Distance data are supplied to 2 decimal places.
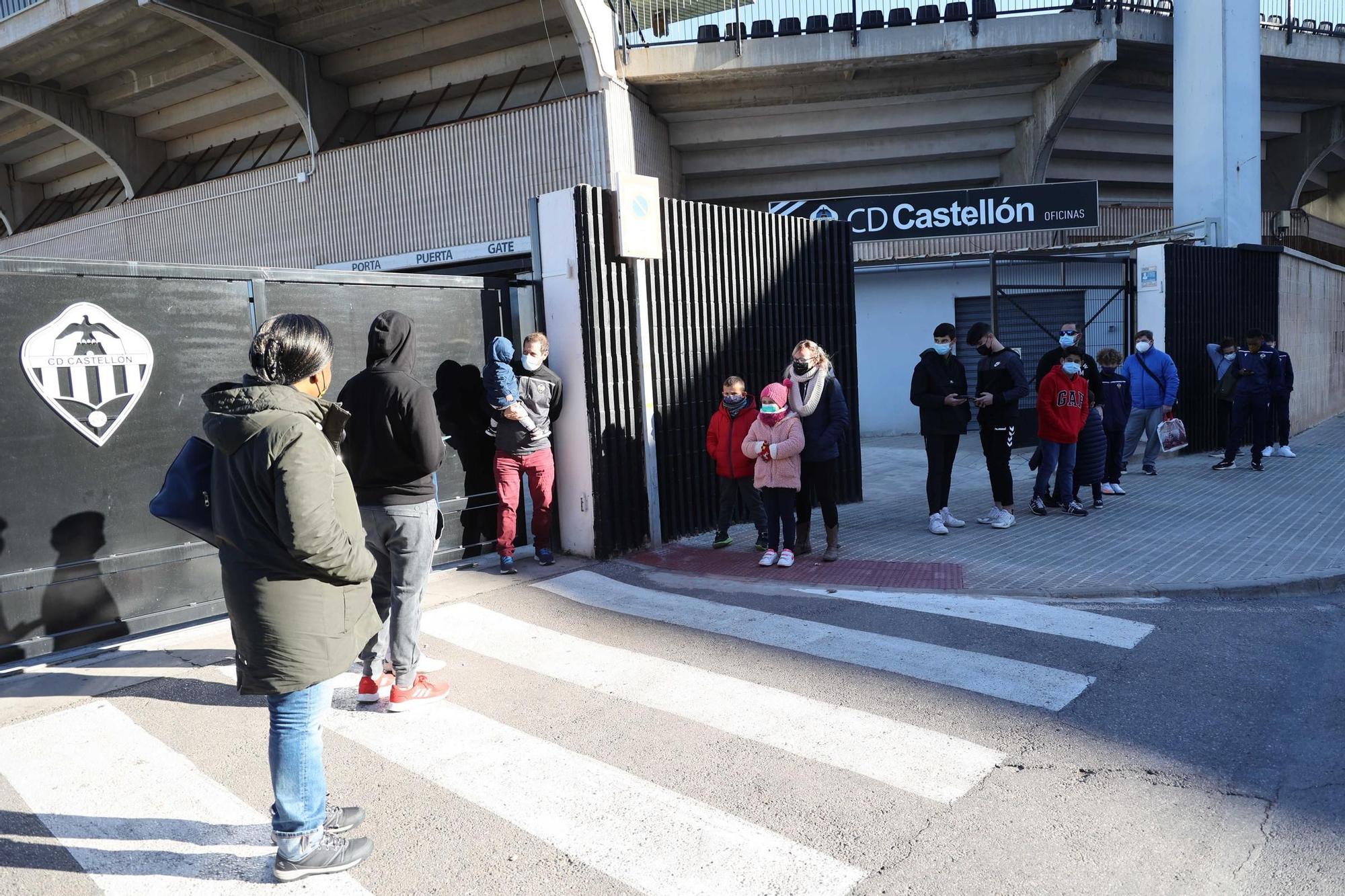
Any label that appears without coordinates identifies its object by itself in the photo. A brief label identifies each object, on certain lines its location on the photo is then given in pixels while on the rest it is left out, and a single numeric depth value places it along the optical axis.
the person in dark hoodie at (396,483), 4.55
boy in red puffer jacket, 7.93
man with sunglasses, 9.59
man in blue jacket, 12.01
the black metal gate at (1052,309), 16.55
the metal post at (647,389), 8.25
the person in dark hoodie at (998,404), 8.77
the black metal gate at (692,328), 7.97
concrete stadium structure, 16.75
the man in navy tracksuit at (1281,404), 13.07
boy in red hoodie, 9.20
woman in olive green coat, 2.93
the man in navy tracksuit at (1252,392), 12.34
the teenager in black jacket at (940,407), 8.42
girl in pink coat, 7.33
